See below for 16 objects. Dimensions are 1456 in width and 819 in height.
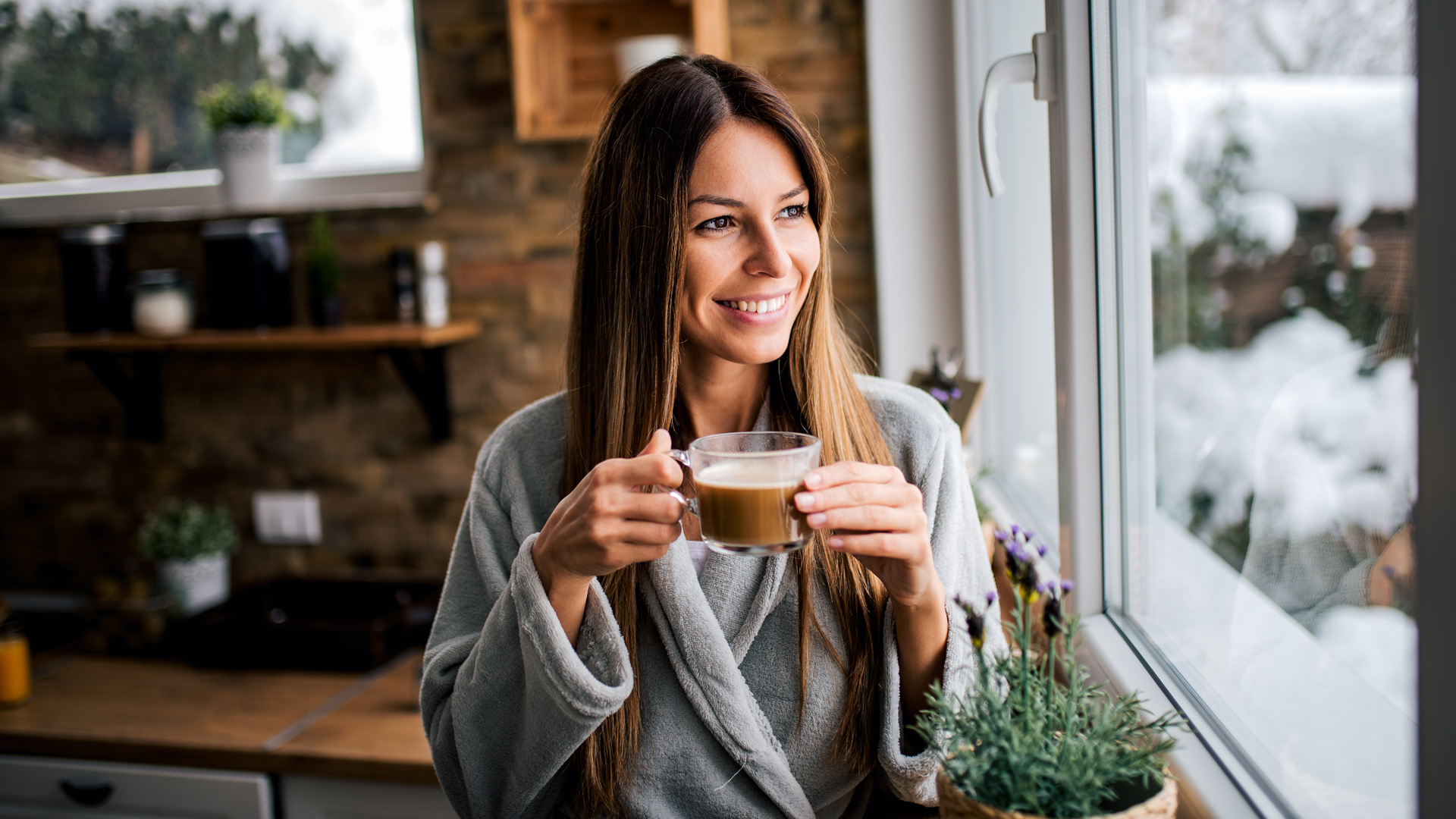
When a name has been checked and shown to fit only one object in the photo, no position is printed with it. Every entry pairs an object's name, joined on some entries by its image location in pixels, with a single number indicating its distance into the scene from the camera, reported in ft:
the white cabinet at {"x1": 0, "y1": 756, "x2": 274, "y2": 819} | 6.62
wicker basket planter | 2.42
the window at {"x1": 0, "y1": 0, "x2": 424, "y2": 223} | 8.80
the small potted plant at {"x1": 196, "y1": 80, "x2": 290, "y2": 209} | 8.37
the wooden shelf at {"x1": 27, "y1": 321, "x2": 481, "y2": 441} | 8.07
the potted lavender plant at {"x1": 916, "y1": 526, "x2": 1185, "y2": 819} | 2.47
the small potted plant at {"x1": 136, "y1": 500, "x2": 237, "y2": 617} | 8.47
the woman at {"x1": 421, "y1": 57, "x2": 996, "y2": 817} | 3.76
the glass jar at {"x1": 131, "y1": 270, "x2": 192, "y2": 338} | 8.41
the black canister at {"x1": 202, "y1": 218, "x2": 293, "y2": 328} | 8.40
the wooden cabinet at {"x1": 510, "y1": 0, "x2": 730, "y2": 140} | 7.43
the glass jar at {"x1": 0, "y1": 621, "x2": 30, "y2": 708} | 7.30
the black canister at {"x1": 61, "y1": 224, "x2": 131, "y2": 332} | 8.69
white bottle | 8.27
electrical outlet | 9.07
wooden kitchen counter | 6.40
